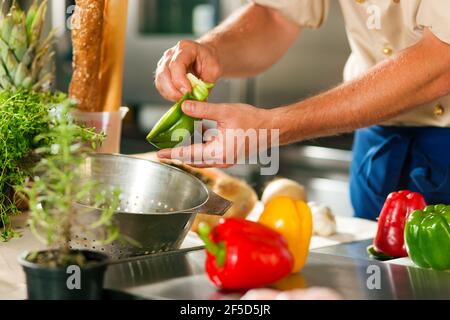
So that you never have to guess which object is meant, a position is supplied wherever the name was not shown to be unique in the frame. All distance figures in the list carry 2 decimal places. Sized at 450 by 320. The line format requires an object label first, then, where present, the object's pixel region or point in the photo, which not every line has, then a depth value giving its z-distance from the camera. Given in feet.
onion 6.13
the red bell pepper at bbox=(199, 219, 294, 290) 3.89
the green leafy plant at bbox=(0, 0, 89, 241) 4.98
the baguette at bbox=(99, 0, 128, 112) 6.02
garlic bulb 5.58
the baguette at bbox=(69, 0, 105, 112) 5.79
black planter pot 3.73
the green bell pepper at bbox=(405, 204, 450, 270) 4.65
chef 5.40
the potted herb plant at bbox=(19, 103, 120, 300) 3.72
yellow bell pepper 4.21
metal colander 4.47
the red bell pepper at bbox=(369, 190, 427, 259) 5.06
